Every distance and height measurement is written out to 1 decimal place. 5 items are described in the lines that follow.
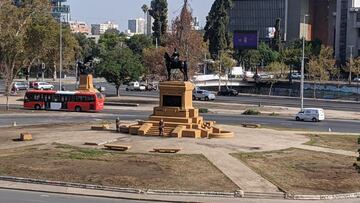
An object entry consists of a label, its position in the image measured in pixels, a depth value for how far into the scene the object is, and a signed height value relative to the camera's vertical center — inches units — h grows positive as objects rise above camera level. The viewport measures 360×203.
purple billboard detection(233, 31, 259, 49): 6889.8 +331.4
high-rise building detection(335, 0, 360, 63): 6801.2 +450.9
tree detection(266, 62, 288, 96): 5192.9 -17.8
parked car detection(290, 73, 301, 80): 6124.5 -68.8
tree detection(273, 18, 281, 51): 7672.2 +397.0
